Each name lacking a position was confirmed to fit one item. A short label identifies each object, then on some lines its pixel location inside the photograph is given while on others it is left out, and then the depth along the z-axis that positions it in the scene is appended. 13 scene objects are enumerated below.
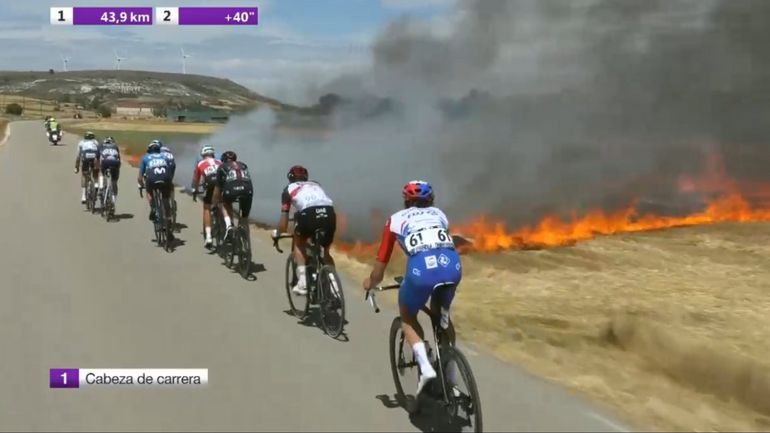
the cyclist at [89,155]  18.16
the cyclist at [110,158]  16.22
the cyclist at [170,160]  13.13
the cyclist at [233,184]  11.27
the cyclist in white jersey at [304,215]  8.26
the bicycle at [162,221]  13.12
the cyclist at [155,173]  12.87
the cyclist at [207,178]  12.49
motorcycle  48.50
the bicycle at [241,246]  10.93
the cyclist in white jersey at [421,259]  5.26
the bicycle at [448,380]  5.00
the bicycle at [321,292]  7.90
